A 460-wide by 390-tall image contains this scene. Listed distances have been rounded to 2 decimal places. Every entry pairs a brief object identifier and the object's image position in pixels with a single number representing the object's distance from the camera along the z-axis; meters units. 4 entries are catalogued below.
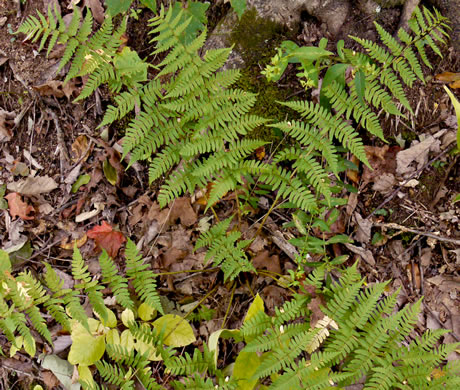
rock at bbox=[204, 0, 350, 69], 3.23
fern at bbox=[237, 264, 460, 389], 2.41
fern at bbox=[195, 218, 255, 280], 2.95
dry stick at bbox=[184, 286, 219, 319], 3.09
